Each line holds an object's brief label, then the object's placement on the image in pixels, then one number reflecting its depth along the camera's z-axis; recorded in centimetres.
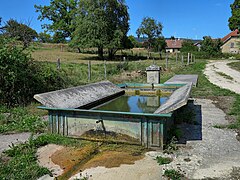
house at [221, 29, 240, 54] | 5075
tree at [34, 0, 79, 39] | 4032
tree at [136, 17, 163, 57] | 3835
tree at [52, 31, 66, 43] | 4142
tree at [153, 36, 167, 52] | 4302
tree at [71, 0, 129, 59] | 2590
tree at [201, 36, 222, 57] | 4032
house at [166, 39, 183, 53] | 6370
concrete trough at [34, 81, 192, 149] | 330
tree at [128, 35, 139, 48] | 5585
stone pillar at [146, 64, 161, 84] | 849
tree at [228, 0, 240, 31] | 3782
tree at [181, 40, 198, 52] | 4094
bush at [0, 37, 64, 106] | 609
